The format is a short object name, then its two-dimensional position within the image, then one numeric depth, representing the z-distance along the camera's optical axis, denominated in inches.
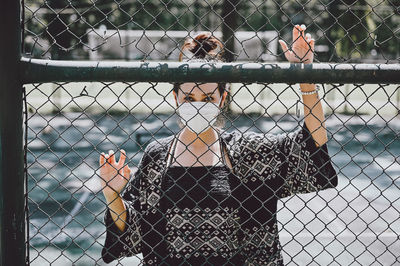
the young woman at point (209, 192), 83.0
